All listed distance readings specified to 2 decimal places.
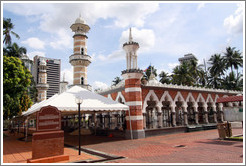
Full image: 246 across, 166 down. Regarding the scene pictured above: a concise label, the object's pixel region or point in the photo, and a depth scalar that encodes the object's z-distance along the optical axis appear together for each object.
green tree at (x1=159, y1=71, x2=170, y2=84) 43.25
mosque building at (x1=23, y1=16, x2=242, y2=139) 14.61
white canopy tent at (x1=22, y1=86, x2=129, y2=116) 10.99
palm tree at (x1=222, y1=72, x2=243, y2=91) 37.28
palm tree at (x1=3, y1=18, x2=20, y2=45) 22.09
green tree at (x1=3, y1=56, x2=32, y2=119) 14.70
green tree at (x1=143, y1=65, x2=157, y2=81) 39.78
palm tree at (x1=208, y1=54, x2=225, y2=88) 40.38
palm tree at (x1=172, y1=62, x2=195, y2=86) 36.00
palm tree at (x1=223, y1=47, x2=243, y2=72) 39.09
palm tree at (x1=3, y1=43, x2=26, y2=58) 23.23
